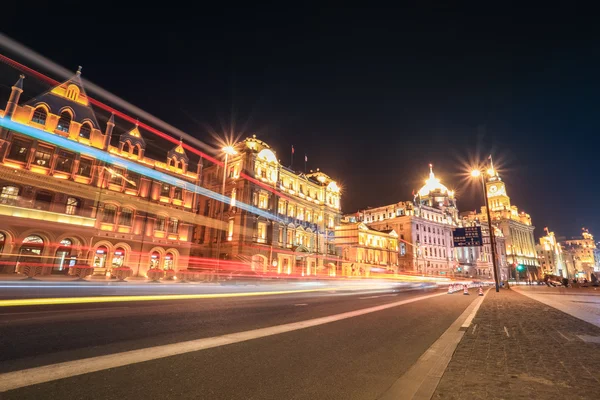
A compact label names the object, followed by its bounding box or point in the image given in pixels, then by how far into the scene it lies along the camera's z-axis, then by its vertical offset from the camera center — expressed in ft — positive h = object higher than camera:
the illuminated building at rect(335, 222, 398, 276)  200.95 +13.29
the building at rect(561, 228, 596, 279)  527.44 +39.81
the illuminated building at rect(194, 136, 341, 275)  140.11 +23.10
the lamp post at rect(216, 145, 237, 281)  148.05 +26.14
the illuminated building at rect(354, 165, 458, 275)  273.54 +39.22
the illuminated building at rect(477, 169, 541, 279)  407.23 +67.79
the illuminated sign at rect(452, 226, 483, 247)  110.32 +13.12
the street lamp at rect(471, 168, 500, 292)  90.84 +30.18
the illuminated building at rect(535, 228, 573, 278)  471.62 +31.01
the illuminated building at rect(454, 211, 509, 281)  323.57 +14.74
